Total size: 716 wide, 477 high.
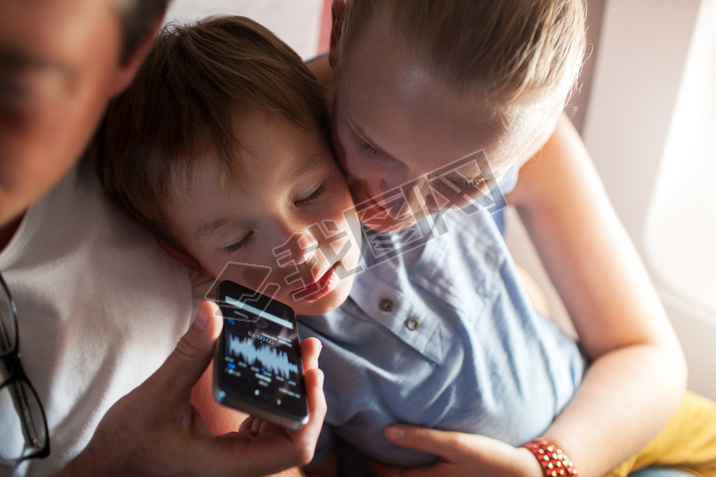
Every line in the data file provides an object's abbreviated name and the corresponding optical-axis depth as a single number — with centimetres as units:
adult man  48
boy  55
